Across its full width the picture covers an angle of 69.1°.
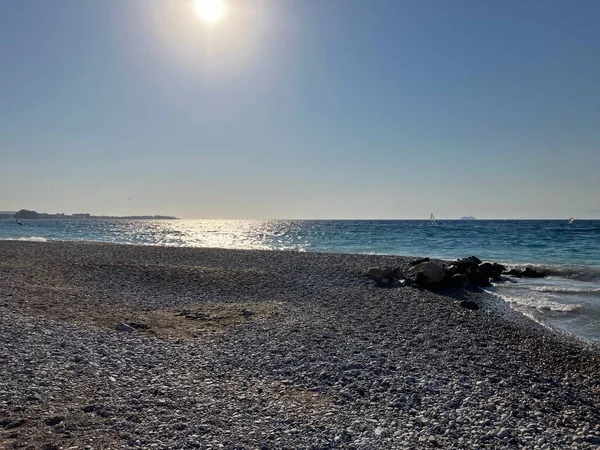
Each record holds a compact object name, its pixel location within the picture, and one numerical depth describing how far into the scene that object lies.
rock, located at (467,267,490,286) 23.28
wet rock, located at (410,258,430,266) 26.98
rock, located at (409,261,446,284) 20.47
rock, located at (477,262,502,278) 26.07
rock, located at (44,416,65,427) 6.26
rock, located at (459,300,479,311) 16.55
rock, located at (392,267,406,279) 22.20
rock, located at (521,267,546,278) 27.58
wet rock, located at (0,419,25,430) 6.12
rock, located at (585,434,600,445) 6.51
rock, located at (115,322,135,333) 11.42
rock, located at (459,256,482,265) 29.52
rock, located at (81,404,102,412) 6.73
